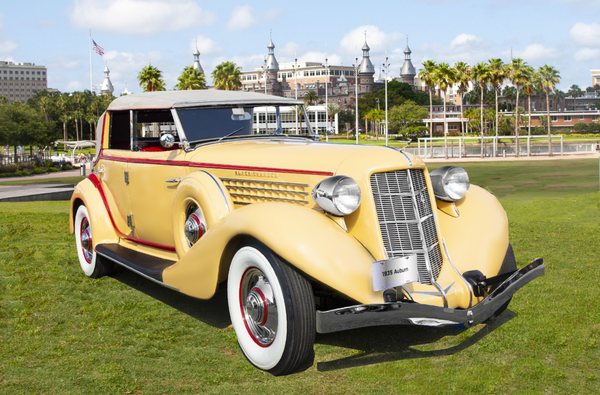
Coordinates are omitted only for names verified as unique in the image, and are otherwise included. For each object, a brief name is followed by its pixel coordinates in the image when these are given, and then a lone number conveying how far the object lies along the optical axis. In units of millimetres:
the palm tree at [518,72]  79375
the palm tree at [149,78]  63938
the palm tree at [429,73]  82750
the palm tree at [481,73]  79125
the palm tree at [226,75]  69500
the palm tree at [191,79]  65188
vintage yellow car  5031
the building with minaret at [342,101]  192375
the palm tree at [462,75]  85250
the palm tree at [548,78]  89488
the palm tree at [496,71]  79375
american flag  58844
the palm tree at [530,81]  79875
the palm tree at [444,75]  82625
